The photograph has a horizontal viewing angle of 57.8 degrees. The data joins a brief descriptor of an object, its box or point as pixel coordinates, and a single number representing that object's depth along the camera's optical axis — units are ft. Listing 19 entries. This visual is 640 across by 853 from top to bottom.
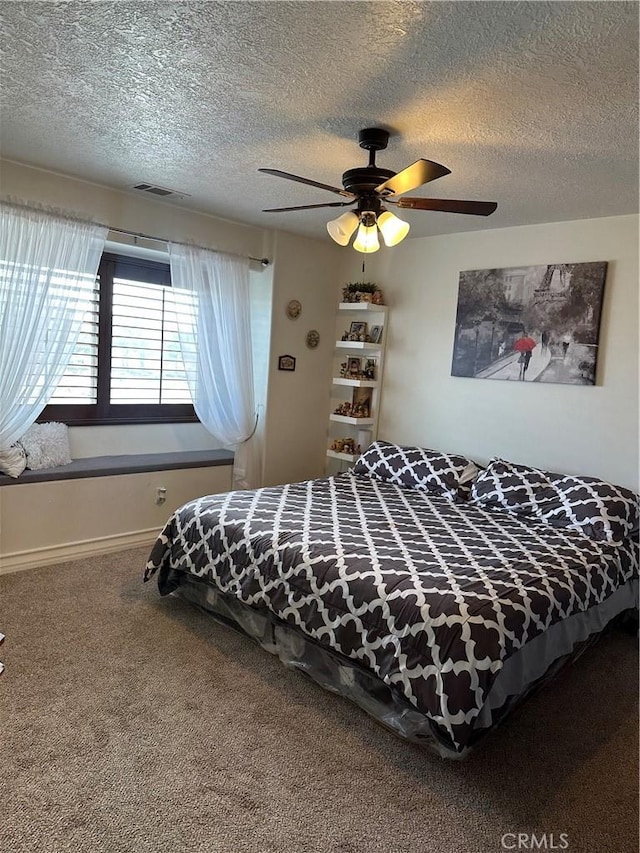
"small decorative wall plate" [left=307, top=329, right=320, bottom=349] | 16.01
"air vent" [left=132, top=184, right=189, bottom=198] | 12.00
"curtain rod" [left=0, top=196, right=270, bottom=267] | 10.90
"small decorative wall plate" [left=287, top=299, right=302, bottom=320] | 15.40
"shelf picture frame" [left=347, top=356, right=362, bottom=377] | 15.89
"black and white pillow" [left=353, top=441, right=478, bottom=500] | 12.79
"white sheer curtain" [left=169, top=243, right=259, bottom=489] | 13.74
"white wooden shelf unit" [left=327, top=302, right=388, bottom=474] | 15.56
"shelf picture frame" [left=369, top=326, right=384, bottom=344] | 15.74
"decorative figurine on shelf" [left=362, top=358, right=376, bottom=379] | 15.82
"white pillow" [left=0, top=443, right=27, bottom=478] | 11.62
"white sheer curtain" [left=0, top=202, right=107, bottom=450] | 11.00
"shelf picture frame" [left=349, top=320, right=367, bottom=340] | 15.74
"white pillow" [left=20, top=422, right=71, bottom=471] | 12.34
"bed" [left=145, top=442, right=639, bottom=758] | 7.07
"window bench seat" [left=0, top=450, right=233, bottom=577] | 11.81
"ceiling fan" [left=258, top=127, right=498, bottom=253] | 7.93
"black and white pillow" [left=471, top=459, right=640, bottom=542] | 10.34
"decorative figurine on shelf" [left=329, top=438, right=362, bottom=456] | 15.78
